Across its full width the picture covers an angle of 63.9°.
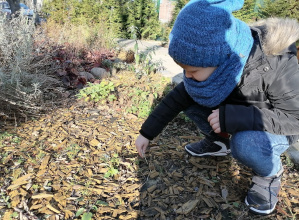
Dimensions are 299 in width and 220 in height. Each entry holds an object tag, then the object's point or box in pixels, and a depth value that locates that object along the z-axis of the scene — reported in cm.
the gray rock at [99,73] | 366
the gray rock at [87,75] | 340
